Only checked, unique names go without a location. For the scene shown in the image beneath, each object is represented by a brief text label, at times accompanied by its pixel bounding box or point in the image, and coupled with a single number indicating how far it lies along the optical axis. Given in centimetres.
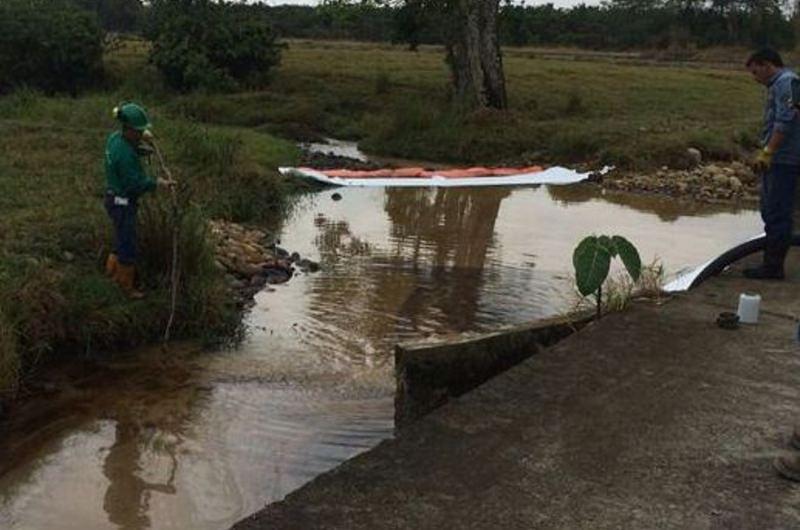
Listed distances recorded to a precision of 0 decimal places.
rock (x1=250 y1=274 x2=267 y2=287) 1000
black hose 750
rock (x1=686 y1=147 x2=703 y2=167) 1938
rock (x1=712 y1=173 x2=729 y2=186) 1769
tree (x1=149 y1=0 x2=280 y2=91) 2956
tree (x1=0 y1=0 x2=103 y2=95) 2928
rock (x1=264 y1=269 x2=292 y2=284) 1029
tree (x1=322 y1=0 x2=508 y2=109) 2316
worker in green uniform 760
